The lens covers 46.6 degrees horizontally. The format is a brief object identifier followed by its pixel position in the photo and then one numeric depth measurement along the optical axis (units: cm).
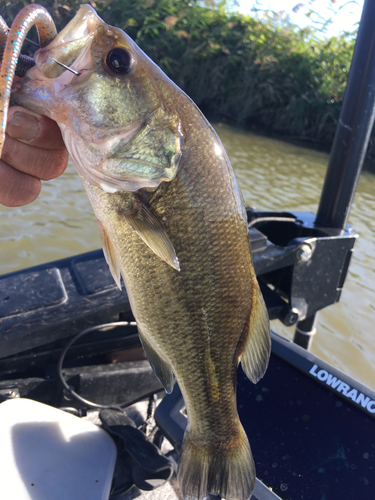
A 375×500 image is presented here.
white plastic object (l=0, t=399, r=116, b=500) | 33
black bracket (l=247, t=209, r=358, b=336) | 54
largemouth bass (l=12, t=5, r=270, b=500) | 25
